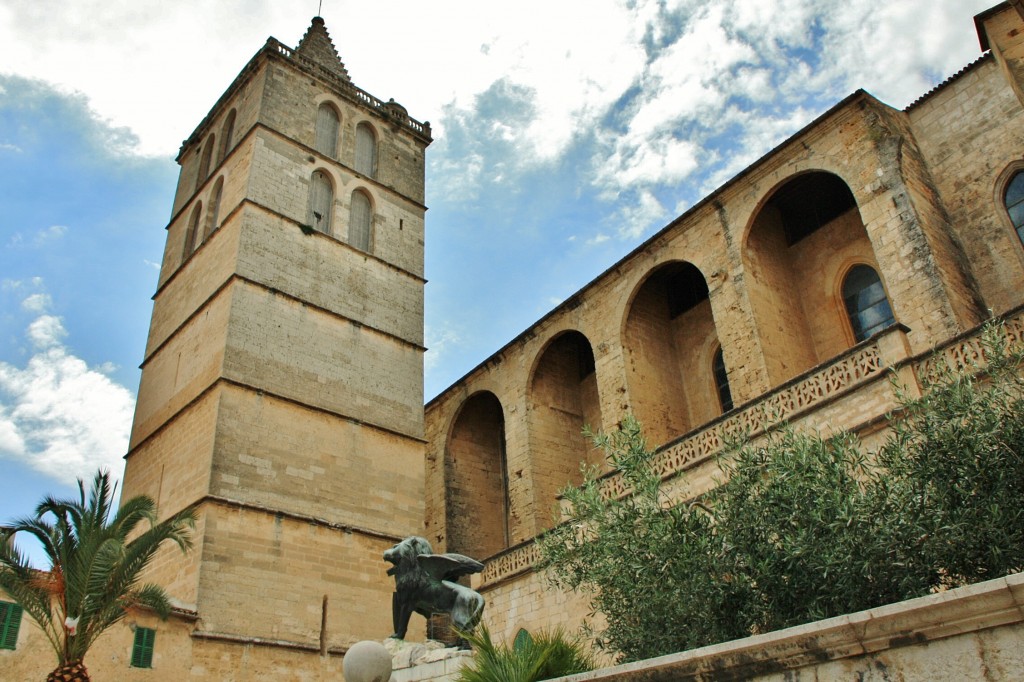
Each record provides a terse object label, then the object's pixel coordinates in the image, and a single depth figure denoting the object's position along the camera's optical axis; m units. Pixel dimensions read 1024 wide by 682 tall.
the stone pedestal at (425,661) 6.97
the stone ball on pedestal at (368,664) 5.85
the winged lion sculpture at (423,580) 7.78
